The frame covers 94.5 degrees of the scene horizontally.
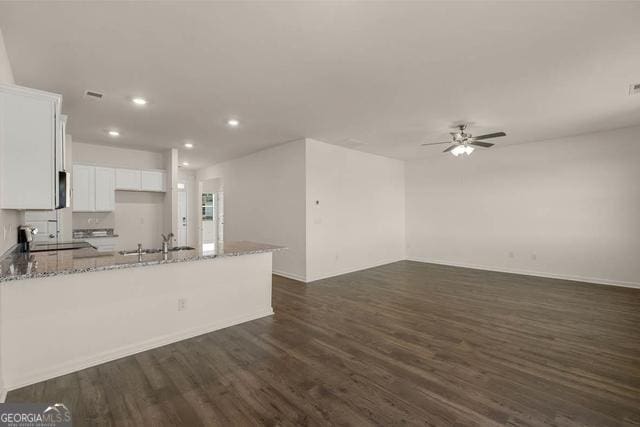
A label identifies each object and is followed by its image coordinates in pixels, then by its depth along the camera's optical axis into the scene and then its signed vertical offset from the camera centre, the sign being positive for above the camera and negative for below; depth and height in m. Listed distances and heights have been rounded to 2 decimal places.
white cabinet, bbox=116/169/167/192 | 6.04 +0.81
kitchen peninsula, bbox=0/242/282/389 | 2.26 -0.79
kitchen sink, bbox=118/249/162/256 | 3.11 -0.38
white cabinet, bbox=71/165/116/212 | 5.56 +0.57
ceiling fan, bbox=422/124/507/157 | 4.65 +1.17
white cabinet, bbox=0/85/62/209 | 2.23 +0.56
